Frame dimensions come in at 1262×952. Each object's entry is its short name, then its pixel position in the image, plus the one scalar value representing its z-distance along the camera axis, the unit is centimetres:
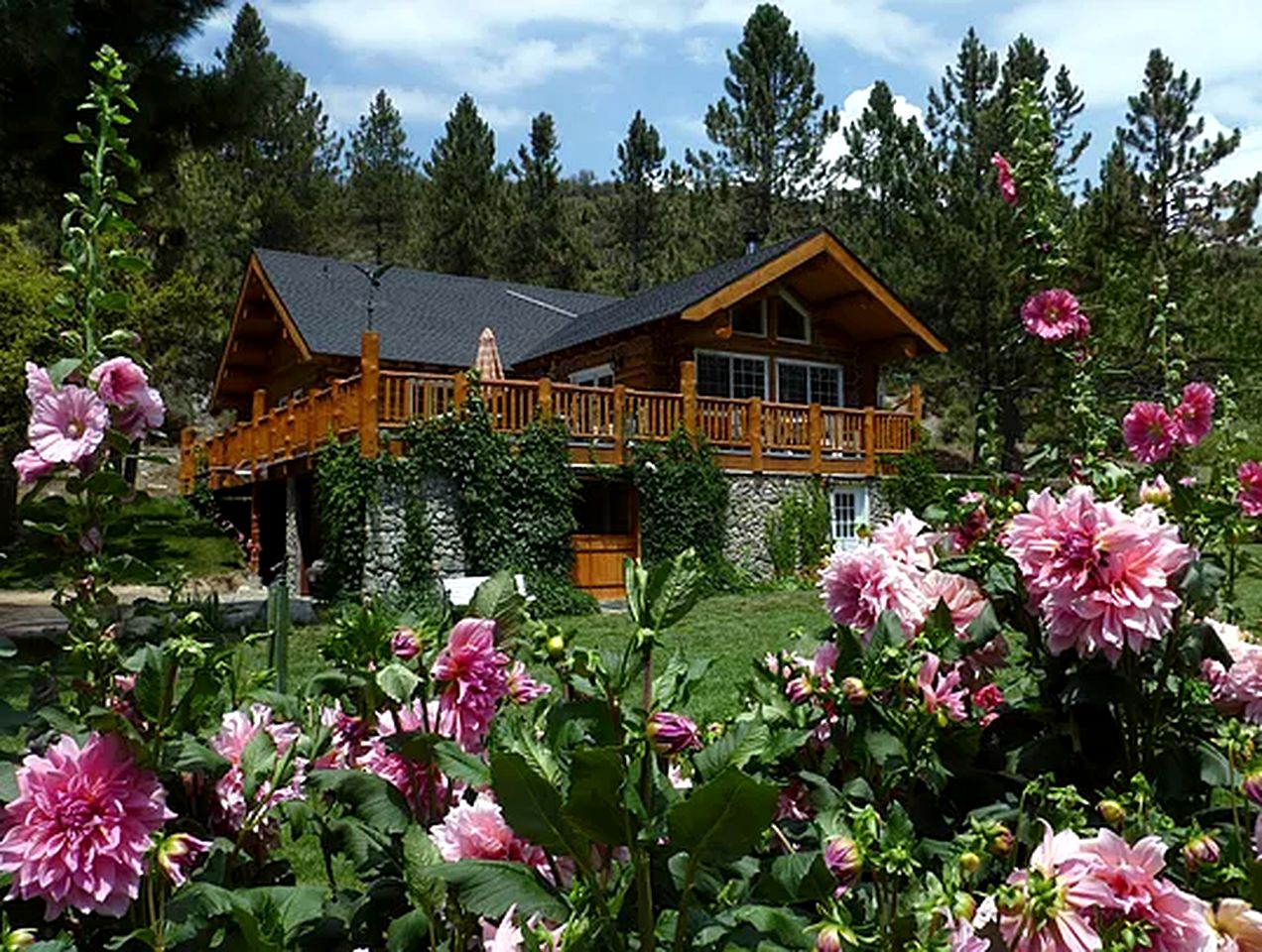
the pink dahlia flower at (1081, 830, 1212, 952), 101
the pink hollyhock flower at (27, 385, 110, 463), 137
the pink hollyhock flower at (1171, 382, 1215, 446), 211
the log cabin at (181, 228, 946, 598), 1519
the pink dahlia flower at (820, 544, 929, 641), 161
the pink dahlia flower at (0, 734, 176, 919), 117
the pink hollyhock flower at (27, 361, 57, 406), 141
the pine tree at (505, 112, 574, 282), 3625
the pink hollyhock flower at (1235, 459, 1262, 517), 195
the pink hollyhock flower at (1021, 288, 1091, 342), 220
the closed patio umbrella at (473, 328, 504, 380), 1692
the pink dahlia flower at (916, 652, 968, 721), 148
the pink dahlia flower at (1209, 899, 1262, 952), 108
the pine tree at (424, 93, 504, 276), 3619
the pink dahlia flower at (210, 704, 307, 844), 142
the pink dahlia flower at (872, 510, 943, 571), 177
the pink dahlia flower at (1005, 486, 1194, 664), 137
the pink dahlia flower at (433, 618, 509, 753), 132
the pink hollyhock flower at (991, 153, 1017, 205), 235
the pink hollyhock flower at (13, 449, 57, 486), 137
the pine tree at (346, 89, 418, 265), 4403
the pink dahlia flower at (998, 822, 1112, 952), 94
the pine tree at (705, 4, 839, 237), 3347
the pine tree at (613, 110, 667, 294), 3856
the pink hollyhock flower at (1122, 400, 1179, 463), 213
